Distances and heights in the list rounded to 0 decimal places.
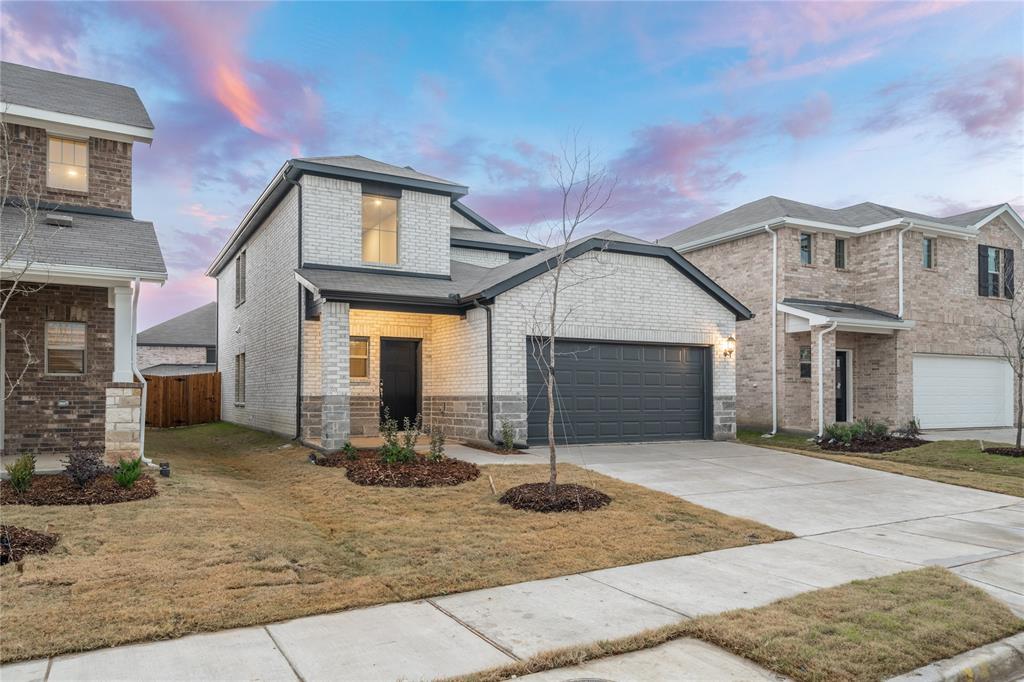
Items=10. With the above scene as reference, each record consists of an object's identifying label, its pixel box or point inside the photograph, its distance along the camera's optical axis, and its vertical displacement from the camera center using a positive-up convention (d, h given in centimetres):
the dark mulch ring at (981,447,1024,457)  1377 -195
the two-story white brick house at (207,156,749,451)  1370 +80
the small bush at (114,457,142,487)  835 -149
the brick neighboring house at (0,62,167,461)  1090 +163
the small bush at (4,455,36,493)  806 -144
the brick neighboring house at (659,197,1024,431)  1933 +162
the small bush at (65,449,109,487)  840 -143
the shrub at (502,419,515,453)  1305 -158
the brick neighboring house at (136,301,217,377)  3162 +52
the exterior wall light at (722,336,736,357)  1623 +30
